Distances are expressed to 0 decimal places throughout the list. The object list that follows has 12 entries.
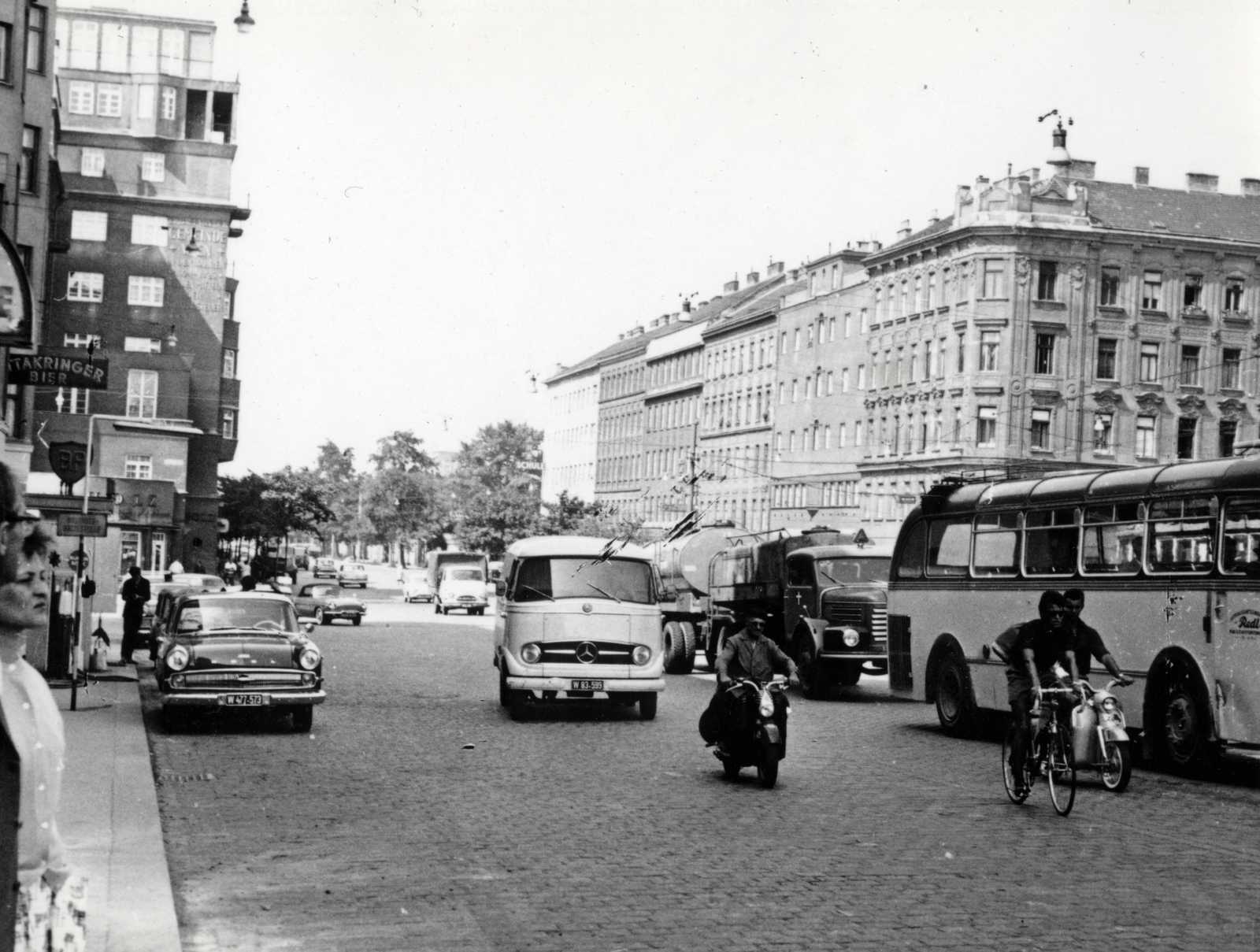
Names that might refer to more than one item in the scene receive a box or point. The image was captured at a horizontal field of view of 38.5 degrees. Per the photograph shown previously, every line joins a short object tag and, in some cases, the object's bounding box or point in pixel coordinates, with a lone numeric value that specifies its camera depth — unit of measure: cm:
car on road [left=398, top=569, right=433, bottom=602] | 9600
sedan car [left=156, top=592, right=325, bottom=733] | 1939
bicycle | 1373
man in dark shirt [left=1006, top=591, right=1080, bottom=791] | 1441
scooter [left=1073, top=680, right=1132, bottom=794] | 1441
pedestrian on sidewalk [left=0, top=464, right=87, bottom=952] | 441
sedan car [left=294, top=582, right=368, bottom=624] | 5966
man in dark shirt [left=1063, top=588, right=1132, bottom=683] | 1459
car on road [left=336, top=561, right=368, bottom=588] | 10775
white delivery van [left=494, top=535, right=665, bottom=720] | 2278
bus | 1709
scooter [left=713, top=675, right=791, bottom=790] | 1532
